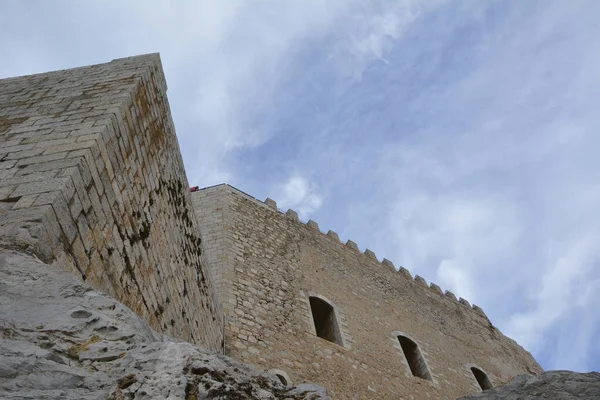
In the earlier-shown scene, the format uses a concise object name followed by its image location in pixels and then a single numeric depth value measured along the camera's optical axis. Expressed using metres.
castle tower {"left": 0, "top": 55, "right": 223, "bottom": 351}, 2.94
